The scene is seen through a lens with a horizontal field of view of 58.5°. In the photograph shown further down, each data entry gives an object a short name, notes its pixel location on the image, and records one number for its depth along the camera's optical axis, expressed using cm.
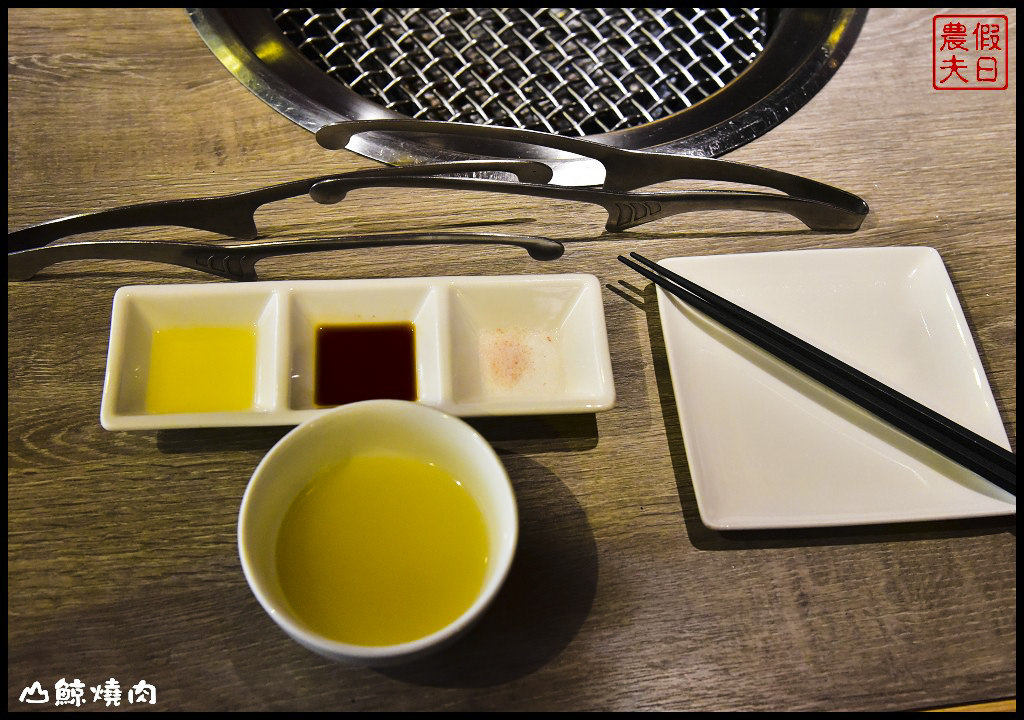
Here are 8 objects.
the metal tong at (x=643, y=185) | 45
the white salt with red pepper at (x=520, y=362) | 40
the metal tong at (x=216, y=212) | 43
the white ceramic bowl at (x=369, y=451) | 31
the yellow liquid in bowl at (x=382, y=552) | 32
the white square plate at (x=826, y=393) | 37
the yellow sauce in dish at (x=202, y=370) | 38
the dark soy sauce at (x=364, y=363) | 39
